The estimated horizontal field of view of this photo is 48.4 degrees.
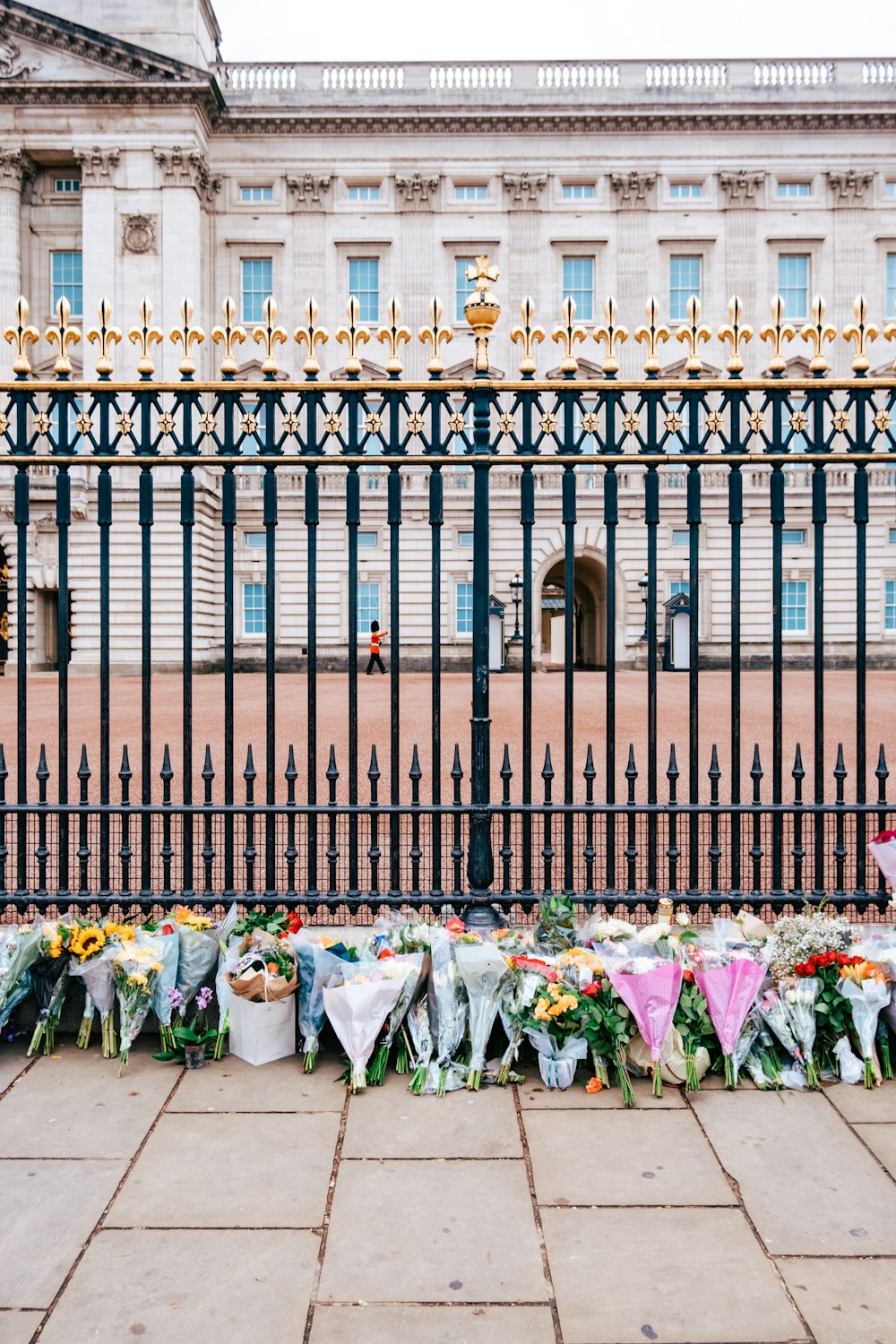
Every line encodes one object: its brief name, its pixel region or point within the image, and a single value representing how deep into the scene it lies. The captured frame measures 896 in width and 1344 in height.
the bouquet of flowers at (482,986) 3.29
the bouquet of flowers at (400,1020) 3.25
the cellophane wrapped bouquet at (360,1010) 3.24
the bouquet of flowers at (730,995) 3.25
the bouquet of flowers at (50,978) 3.51
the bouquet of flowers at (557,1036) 3.22
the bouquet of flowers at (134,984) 3.42
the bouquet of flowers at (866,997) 3.28
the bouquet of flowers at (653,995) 3.21
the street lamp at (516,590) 31.52
